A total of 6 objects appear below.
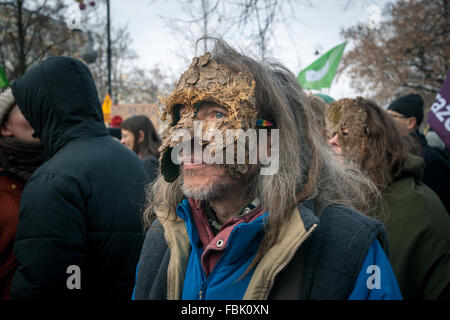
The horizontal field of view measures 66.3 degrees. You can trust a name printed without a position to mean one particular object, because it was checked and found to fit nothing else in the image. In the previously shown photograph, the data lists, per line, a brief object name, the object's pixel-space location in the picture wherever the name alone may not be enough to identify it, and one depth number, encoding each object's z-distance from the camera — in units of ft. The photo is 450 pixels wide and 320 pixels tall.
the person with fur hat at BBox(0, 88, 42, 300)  6.66
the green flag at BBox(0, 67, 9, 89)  13.93
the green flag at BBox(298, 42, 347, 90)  19.48
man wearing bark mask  4.83
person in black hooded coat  5.88
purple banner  10.17
